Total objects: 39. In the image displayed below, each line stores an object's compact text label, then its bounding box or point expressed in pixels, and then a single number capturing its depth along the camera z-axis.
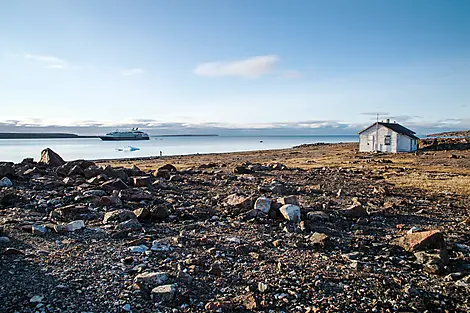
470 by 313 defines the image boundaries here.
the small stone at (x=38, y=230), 6.76
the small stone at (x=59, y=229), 6.90
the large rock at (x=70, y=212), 8.12
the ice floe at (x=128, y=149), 69.78
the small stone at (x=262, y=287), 4.68
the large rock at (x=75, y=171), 14.18
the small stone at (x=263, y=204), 8.42
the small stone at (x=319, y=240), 6.42
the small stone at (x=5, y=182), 11.48
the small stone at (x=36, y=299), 4.22
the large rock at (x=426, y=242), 6.07
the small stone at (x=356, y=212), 8.62
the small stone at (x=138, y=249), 5.96
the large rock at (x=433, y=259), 5.34
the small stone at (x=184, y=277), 4.89
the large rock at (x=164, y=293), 4.41
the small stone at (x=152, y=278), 4.76
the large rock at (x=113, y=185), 11.38
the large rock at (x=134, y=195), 10.19
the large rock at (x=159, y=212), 8.06
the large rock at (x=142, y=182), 12.77
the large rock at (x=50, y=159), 17.91
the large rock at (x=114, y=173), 13.81
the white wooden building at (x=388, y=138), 39.12
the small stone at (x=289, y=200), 9.02
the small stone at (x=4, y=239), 6.21
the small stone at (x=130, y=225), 7.23
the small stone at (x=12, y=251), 5.63
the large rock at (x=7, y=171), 12.32
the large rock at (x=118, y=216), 7.75
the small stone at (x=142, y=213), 7.90
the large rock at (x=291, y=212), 8.05
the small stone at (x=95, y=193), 10.31
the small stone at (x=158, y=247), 6.08
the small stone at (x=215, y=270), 5.19
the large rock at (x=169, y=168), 18.80
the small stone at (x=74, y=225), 7.07
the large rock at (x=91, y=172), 13.72
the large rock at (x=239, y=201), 8.87
